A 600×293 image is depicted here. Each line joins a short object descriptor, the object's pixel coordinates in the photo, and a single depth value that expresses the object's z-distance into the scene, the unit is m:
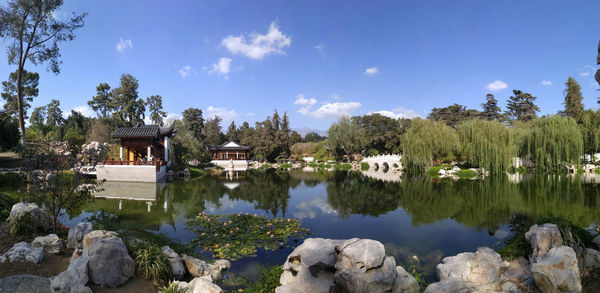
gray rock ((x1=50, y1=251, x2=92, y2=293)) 3.18
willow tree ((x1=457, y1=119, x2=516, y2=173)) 20.06
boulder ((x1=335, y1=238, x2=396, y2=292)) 3.30
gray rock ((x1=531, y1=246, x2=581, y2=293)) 3.43
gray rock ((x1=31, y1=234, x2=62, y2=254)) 4.41
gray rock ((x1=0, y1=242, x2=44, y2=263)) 3.89
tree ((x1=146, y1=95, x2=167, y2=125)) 38.76
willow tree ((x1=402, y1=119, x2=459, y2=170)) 22.73
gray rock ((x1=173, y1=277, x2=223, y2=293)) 3.56
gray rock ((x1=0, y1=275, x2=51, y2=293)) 2.96
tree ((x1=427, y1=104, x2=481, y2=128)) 43.06
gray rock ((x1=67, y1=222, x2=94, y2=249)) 4.82
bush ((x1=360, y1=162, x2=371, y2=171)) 30.40
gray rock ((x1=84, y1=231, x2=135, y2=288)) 3.49
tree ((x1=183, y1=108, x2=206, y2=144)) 40.31
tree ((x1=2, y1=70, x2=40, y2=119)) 29.83
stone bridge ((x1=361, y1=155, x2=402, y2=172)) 28.44
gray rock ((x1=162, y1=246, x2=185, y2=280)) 4.33
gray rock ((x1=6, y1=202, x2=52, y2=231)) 5.25
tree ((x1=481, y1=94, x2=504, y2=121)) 43.09
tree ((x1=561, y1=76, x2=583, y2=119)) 31.92
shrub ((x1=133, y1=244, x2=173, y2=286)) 3.89
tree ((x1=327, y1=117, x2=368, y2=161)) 35.22
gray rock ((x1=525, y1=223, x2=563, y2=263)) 4.07
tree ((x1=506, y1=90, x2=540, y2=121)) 40.22
